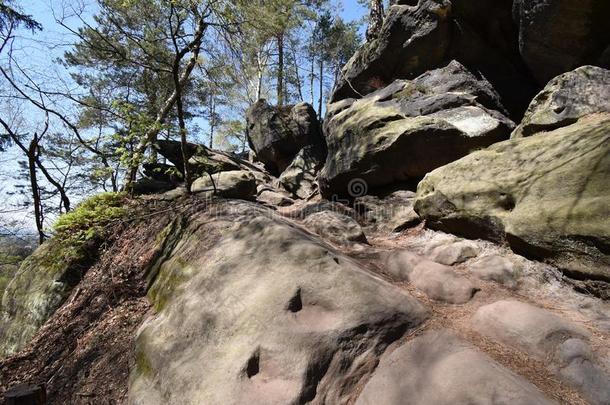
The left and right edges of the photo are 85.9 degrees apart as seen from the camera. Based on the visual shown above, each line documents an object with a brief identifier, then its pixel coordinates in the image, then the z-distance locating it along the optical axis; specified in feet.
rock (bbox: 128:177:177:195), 30.26
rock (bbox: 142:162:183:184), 34.24
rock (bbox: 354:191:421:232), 19.74
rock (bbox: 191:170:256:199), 31.42
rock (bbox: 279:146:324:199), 39.93
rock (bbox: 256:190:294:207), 35.94
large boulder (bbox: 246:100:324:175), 46.57
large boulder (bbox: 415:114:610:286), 10.82
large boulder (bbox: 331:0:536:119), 28.78
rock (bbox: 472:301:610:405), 7.36
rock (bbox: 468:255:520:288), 12.10
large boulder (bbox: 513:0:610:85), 21.12
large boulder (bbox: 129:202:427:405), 8.26
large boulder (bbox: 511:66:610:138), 16.84
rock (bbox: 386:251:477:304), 11.00
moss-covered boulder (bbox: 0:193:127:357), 16.05
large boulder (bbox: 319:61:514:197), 21.68
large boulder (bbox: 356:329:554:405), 6.79
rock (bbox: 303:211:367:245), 16.85
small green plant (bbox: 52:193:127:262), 17.79
